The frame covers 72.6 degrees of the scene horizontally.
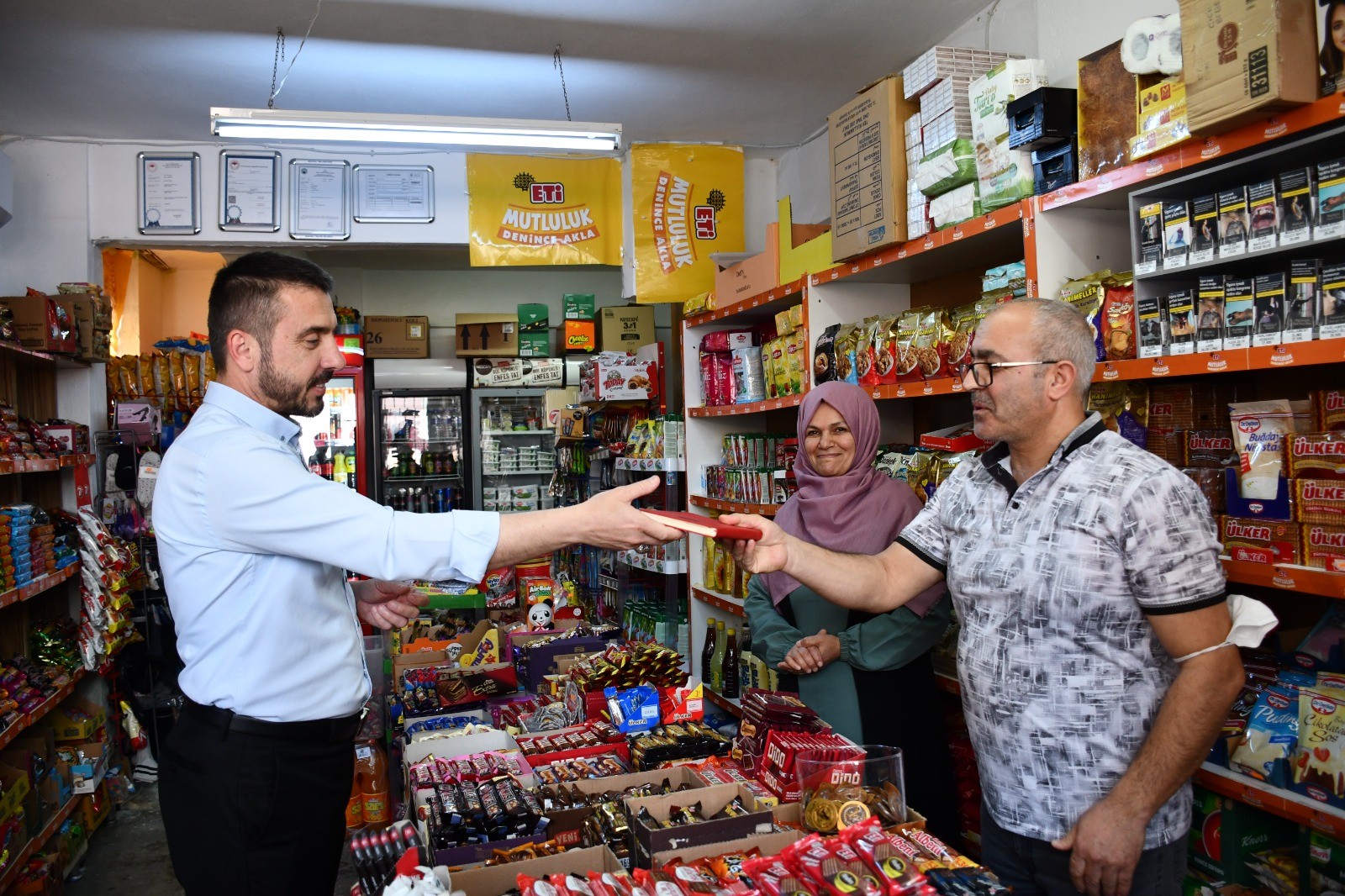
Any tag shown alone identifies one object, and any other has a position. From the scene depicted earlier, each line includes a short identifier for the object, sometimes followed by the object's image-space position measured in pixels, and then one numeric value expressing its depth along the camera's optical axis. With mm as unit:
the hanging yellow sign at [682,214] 6387
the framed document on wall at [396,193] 6254
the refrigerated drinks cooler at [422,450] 9039
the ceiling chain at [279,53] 4645
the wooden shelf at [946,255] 2990
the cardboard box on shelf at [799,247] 4199
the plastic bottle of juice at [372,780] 4625
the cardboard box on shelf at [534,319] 9062
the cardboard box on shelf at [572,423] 7012
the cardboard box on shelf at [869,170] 3457
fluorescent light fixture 4176
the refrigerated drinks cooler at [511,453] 9188
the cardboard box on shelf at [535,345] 9062
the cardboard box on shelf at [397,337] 8945
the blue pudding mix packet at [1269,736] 2258
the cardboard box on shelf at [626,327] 7617
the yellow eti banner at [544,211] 6273
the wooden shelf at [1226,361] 2035
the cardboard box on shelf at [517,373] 9109
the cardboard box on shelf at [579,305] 8492
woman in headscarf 3068
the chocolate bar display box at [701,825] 1831
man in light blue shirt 1953
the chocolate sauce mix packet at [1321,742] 2117
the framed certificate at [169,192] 6027
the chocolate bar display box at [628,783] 2209
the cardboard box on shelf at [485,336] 8930
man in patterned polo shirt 1998
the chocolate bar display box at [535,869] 1789
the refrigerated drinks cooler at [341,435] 8648
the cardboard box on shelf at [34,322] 5012
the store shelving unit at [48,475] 4884
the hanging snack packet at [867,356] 3707
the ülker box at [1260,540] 2199
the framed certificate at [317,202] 6137
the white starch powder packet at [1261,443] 2254
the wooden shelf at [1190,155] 2010
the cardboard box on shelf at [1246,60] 1997
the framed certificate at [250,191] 6059
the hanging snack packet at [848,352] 3869
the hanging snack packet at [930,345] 3344
